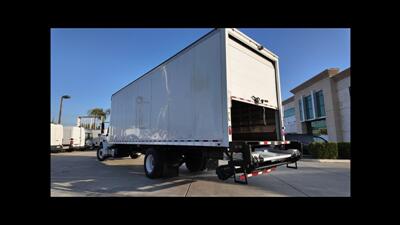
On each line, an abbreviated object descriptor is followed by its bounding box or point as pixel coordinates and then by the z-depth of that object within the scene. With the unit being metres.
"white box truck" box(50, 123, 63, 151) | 17.93
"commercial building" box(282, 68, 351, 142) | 17.45
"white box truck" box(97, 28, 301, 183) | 4.29
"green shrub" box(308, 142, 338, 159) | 12.15
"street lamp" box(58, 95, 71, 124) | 25.75
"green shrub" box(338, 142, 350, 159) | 12.49
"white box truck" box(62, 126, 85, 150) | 19.96
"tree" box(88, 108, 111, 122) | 46.14
